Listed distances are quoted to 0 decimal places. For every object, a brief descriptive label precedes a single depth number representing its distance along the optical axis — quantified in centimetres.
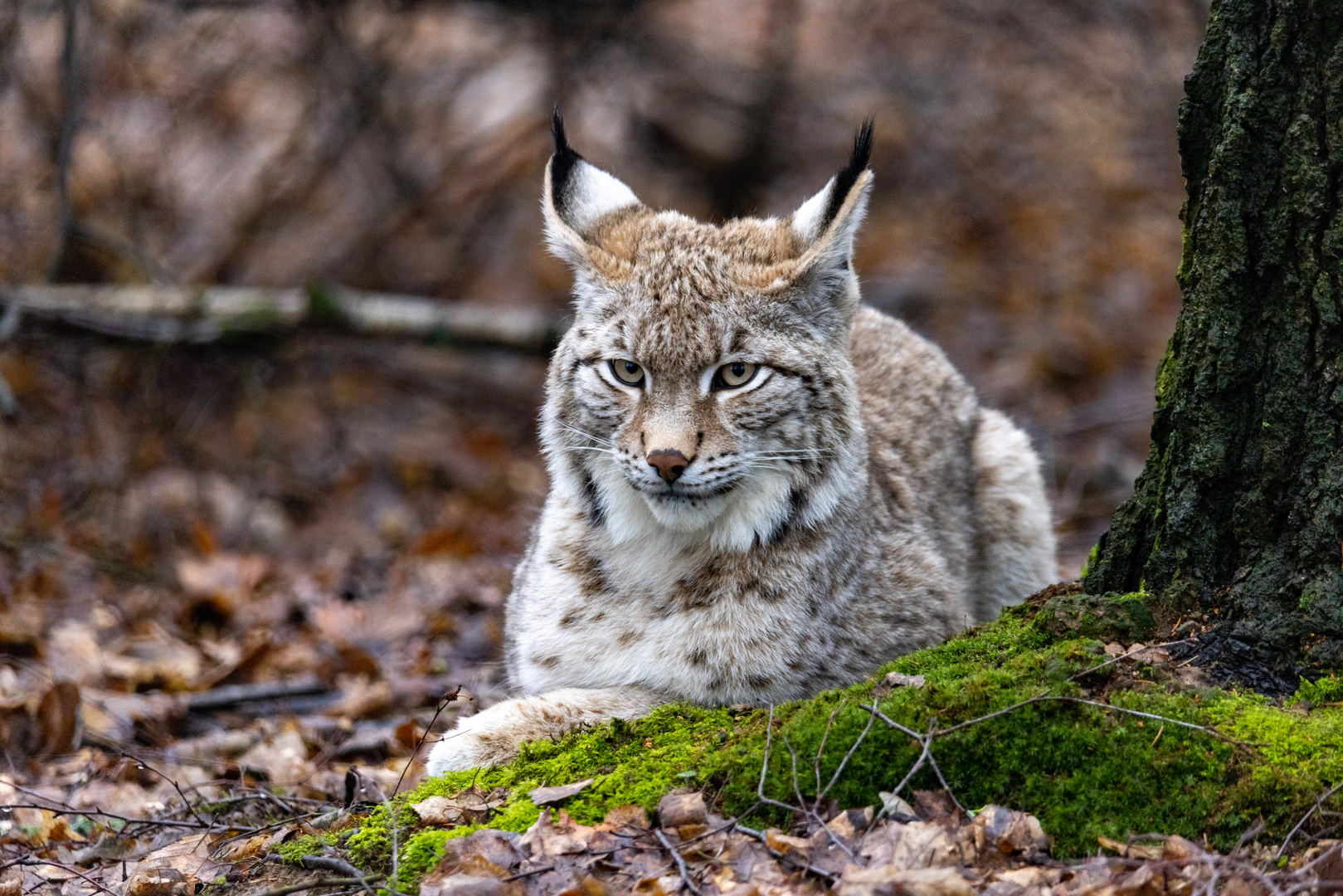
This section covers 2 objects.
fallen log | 1812
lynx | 887
